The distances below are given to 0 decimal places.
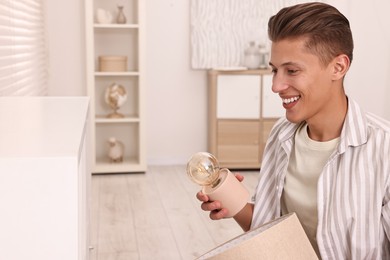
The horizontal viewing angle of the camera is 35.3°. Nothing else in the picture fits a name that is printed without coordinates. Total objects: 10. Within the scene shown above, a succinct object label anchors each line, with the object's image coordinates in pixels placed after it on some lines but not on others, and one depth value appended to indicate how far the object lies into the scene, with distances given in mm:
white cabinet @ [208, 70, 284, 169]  4977
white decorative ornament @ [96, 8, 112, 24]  4805
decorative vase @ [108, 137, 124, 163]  4945
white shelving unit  4750
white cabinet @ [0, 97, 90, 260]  957
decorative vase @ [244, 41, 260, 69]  5062
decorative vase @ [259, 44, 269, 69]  5070
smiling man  1477
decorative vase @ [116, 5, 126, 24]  4844
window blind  2847
